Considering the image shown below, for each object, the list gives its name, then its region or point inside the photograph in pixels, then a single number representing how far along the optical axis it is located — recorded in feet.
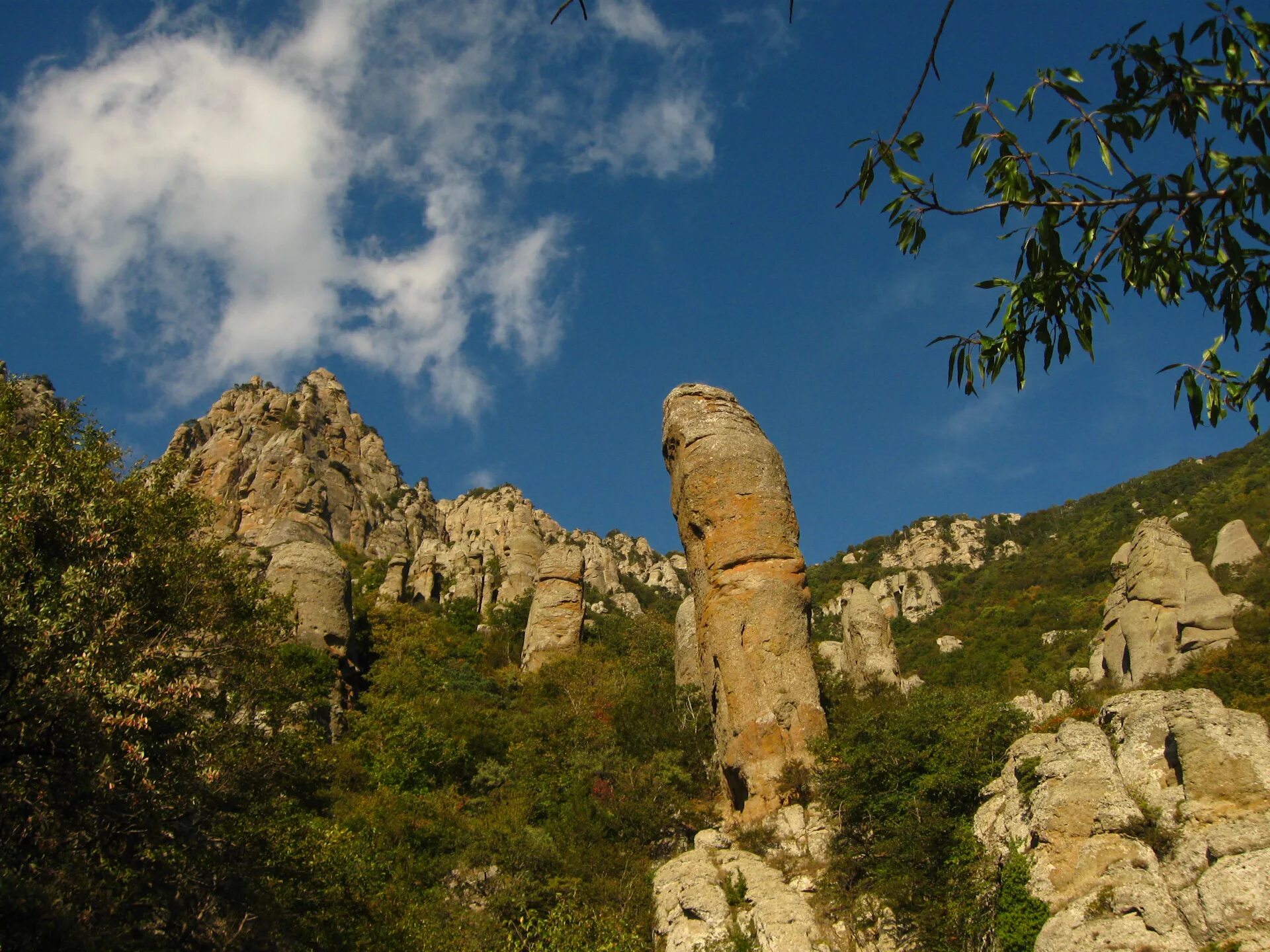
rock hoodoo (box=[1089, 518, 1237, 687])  93.25
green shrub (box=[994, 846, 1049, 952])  41.27
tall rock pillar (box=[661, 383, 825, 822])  68.95
